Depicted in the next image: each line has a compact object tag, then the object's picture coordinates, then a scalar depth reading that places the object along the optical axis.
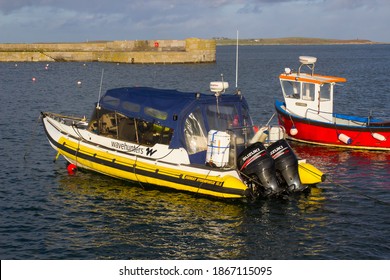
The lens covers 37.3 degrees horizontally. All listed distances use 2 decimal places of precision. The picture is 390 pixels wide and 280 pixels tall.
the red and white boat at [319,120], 27.25
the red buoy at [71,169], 23.44
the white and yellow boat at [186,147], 18.95
